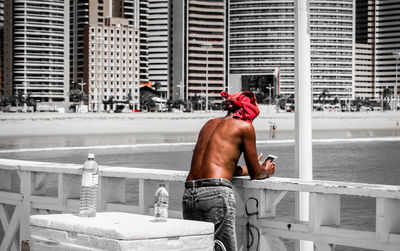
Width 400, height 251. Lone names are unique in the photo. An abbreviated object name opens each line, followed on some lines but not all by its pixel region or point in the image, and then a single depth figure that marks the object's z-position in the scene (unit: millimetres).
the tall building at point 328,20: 191625
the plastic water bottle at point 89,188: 4520
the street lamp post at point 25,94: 157750
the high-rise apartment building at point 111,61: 191625
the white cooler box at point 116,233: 3773
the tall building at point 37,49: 190875
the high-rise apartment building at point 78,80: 188538
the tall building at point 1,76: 196125
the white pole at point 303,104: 5527
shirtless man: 4938
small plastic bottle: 4207
